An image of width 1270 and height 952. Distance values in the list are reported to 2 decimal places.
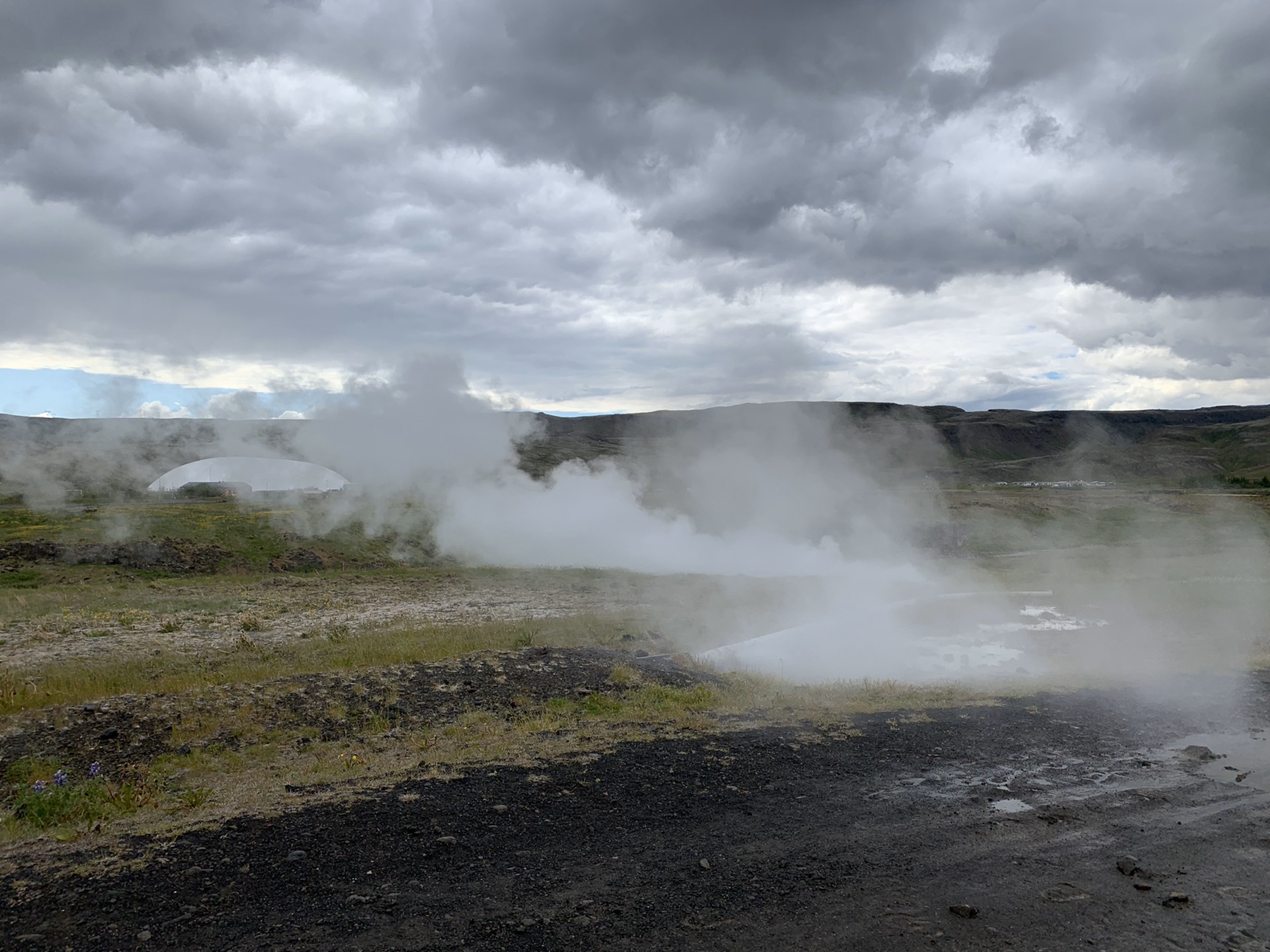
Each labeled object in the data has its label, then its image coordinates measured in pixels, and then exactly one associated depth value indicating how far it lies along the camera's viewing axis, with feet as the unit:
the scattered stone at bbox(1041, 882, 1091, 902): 20.52
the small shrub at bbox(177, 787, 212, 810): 26.71
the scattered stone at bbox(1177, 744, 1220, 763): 33.09
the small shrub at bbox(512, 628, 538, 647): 58.80
